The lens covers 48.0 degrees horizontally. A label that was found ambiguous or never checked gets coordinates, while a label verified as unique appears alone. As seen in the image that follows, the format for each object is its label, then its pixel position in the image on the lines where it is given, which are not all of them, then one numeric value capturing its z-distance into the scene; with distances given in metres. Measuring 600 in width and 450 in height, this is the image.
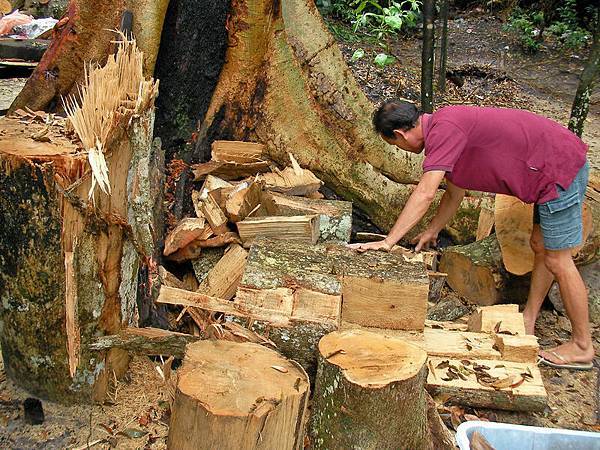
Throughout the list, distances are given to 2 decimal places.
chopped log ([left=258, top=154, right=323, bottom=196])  4.21
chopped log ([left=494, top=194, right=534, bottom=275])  4.09
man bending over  3.48
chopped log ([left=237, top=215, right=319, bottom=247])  3.66
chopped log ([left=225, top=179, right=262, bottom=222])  3.79
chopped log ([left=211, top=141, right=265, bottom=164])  4.27
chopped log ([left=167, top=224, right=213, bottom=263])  3.77
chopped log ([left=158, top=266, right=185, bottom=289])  3.60
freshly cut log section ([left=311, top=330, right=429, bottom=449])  2.58
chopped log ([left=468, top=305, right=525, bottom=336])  3.48
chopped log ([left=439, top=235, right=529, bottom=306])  4.13
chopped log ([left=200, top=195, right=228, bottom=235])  3.77
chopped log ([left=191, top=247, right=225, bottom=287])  3.75
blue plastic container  2.32
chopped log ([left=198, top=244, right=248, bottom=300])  3.58
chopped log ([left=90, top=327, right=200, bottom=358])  3.11
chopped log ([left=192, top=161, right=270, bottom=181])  4.21
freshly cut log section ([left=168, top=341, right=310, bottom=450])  2.36
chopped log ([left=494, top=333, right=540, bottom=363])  3.34
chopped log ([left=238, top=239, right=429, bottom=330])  3.17
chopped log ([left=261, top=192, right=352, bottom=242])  3.91
